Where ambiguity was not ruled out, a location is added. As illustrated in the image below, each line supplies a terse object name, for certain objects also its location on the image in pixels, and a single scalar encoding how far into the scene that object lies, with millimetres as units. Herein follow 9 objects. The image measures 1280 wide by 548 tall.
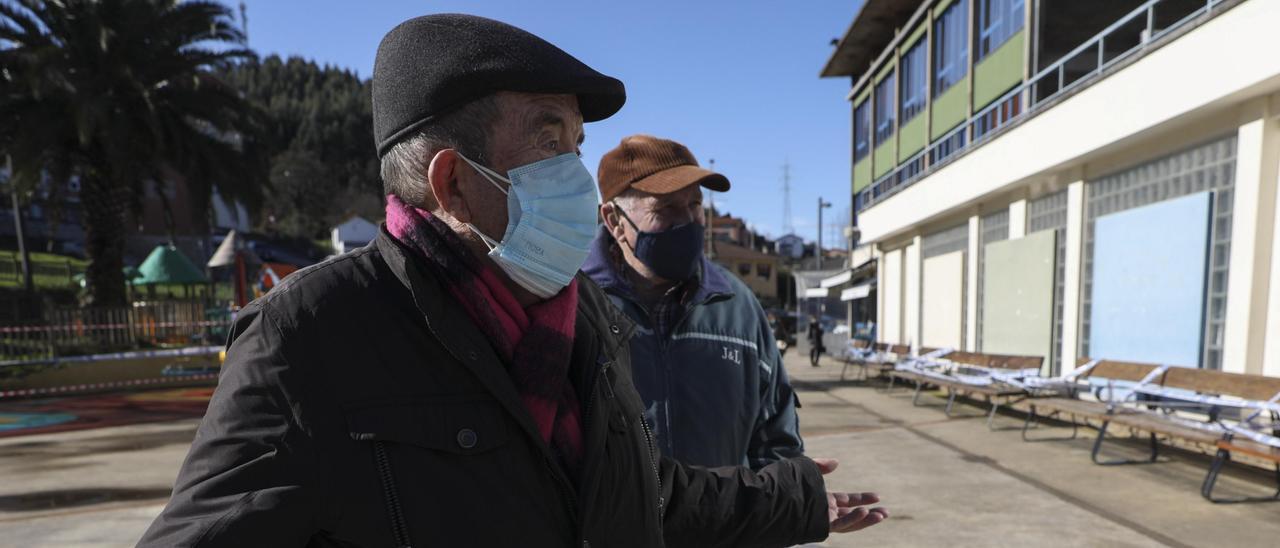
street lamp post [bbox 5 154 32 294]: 13016
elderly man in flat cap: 845
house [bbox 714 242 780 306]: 63094
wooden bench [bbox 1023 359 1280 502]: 5438
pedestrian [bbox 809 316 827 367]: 19188
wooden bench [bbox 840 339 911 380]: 13359
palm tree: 11852
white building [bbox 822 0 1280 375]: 6758
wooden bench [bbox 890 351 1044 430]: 8617
